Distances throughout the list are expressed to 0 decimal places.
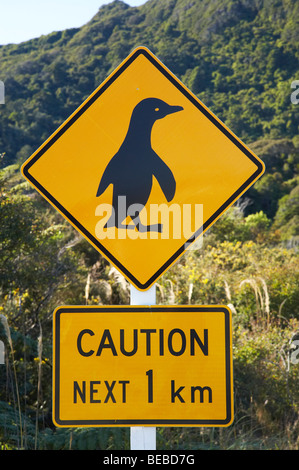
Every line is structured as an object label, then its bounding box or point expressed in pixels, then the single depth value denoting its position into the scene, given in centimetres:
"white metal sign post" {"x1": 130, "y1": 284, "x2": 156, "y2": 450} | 417
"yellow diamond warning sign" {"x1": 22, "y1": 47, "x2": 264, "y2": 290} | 415
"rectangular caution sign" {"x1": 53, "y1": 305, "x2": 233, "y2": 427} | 418
